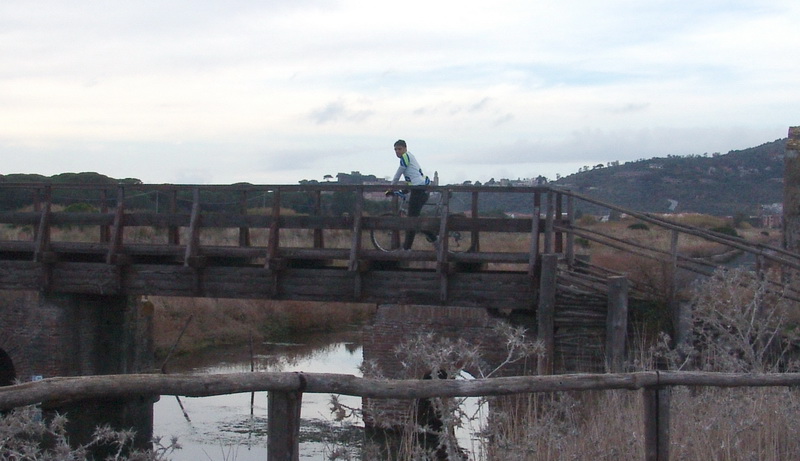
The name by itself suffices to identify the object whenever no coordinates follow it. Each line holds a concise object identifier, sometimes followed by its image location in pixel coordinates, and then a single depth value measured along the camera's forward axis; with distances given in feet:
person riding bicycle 43.45
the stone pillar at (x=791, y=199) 49.47
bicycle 44.93
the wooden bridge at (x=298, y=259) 40.32
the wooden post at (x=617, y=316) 37.11
